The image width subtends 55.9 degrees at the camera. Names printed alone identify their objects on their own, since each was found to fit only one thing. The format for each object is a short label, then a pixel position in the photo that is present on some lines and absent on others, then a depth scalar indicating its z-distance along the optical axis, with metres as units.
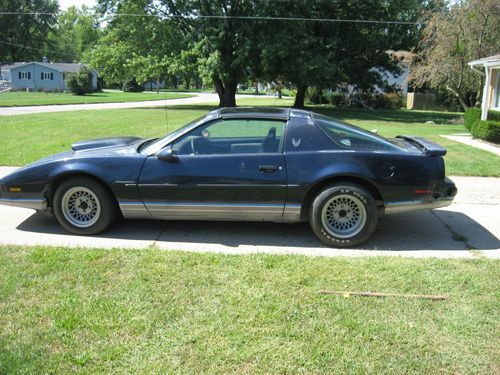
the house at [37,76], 66.04
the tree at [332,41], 26.77
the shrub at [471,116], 17.90
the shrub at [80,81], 53.12
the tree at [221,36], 26.64
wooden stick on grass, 3.80
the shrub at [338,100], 40.59
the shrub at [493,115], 16.59
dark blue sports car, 5.00
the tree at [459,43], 22.78
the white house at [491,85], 17.16
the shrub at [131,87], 70.25
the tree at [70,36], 93.06
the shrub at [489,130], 14.45
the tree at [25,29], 78.31
